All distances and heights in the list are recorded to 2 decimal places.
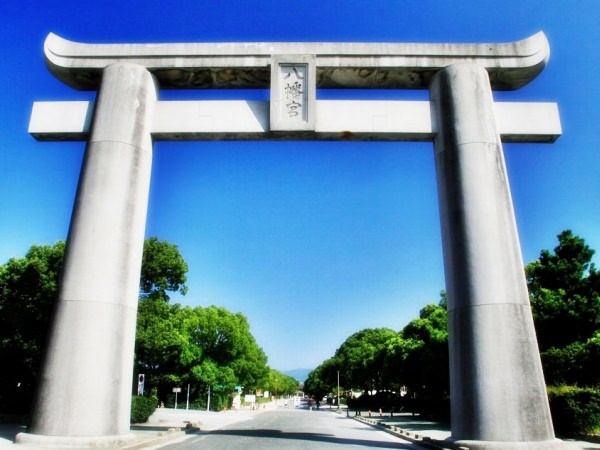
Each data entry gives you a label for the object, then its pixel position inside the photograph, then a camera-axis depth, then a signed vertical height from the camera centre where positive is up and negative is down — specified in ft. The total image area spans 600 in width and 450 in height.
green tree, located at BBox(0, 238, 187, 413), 72.08 +11.00
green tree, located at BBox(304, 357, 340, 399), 287.48 +11.26
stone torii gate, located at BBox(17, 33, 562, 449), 34.12 +17.56
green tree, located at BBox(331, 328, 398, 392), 181.57 +14.86
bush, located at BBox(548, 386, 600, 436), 53.57 -1.50
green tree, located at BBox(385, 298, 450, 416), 96.48 +7.67
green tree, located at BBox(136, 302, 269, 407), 140.77 +11.13
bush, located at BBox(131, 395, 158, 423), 70.59 -1.64
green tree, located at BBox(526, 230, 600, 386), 65.28 +11.09
